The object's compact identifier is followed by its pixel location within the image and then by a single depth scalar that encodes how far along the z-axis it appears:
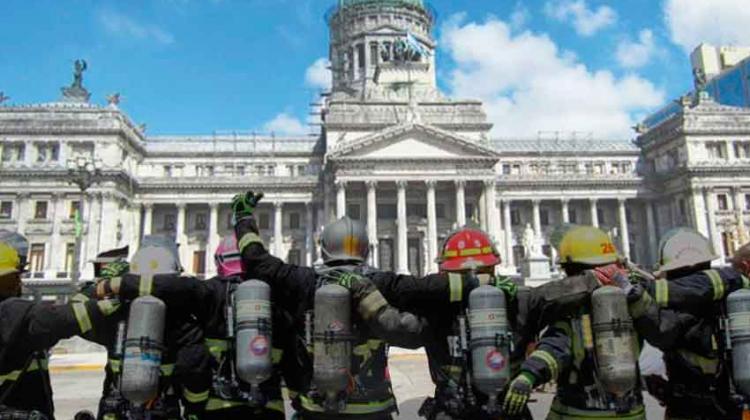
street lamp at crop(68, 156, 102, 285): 24.31
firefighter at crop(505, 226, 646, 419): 4.05
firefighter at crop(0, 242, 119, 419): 4.10
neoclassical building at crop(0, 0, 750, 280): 42.00
